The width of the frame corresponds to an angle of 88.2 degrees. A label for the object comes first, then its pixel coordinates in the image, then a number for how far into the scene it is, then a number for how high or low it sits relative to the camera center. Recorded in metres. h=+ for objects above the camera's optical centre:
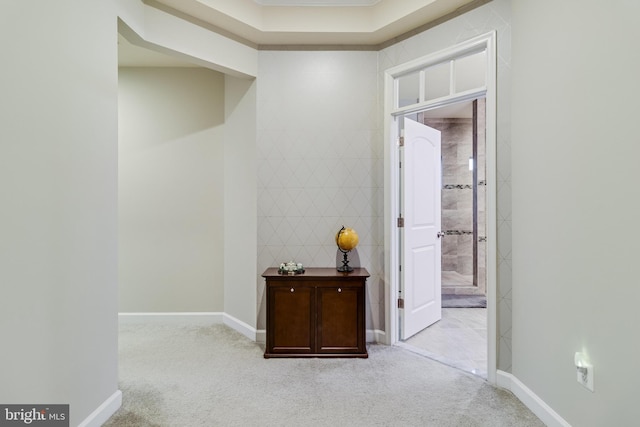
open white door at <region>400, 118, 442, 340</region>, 3.12 -0.19
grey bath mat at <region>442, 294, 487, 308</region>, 4.44 -1.28
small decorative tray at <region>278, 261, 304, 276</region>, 2.87 -0.52
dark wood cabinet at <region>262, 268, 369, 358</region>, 2.77 -0.88
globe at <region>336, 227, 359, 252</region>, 2.92 -0.26
